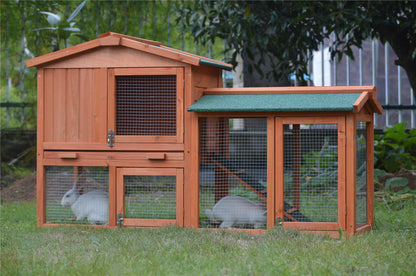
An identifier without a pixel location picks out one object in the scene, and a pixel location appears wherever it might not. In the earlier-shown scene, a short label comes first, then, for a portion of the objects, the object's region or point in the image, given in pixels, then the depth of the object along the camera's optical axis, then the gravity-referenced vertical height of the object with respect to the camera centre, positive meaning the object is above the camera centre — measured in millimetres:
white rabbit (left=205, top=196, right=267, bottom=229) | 10616 -642
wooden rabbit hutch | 10313 +48
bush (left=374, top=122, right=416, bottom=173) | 16136 -6
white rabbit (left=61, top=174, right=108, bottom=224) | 11120 -612
